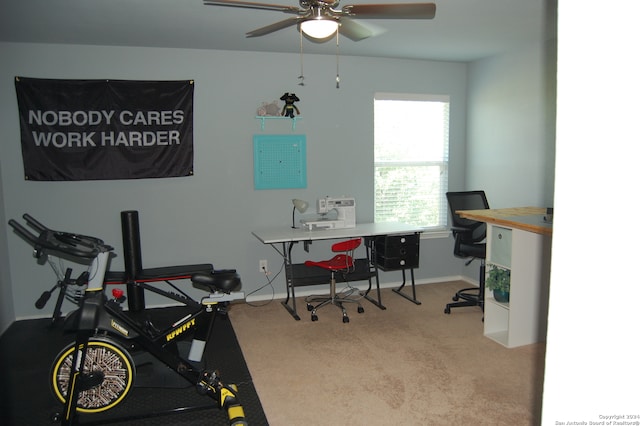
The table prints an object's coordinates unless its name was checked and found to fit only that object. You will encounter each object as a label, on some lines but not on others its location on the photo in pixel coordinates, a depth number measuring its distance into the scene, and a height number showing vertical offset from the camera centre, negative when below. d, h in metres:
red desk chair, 3.83 -0.91
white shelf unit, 3.15 -0.82
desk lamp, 4.26 -0.38
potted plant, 3.29 -0.90
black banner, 3.79 +0.36
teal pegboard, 4.37 +0.05
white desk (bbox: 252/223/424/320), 3.96 -0.64
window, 4.78 +0.07
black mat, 2.43 -1.37
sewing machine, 4.25 -0.46
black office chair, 4.03 -0.69
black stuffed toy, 4.28 +0.61
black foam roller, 3.92 -0.72
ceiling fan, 2.28 +0.82
